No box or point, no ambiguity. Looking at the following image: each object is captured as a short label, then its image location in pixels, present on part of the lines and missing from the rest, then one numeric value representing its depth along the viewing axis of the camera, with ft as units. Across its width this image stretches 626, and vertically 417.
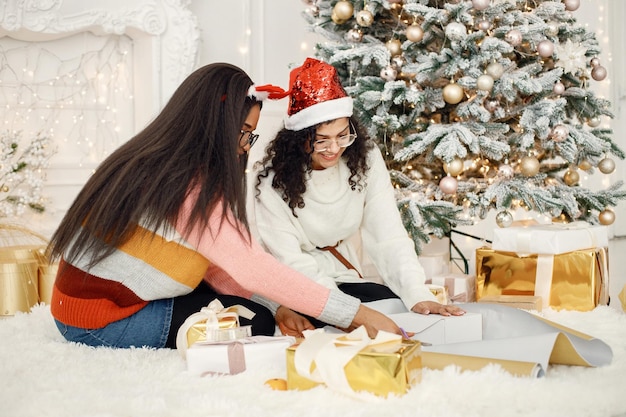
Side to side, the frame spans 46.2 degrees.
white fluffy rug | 4.39
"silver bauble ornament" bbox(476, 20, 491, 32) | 8.99
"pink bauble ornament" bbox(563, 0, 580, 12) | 9.67
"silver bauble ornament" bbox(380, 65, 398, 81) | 9.18
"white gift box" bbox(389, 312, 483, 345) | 5.82
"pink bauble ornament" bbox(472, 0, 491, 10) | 8.86
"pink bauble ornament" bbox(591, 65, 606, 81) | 9.81
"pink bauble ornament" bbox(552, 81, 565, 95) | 9.39
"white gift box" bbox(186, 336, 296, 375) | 5.32
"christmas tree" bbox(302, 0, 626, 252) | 9.02
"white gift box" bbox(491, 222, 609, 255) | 8.32
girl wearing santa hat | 6.85
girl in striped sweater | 5.49
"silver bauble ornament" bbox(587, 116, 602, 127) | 10.08
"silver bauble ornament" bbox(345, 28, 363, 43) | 9.66
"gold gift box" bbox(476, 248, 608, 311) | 8.20
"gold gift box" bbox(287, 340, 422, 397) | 4.51
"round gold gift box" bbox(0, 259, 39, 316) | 9.05
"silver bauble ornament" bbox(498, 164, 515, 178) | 9.18
